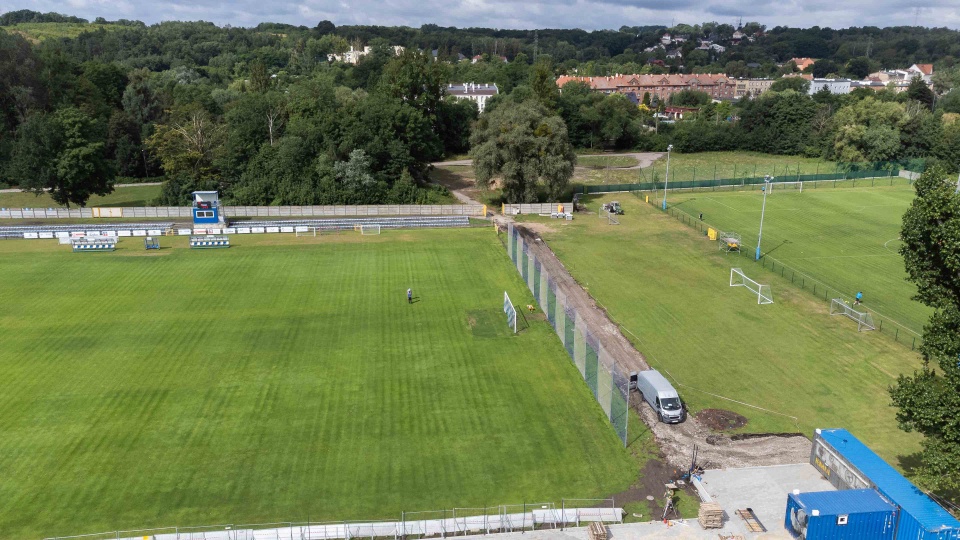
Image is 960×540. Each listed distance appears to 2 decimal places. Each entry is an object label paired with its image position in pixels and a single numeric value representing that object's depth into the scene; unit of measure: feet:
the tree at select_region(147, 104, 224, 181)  262.26
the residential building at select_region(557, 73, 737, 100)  630.58
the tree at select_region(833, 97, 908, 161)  331.77
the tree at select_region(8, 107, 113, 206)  228.43
